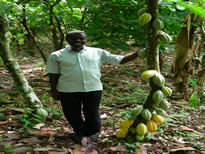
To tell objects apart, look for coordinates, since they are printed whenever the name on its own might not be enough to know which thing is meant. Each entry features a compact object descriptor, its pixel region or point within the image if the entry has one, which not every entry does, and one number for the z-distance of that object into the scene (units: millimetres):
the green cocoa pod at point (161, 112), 2295
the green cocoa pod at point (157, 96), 2094
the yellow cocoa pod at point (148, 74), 1979
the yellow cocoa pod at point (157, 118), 2266
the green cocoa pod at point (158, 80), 2041
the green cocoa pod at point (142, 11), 2004
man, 2229
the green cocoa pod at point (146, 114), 2197
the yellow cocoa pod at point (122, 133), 2416
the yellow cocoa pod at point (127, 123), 2359
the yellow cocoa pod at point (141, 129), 2271
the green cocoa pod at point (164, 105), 2209
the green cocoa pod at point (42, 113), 2824
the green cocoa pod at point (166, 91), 2130
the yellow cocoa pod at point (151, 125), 2290
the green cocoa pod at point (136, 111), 2256
